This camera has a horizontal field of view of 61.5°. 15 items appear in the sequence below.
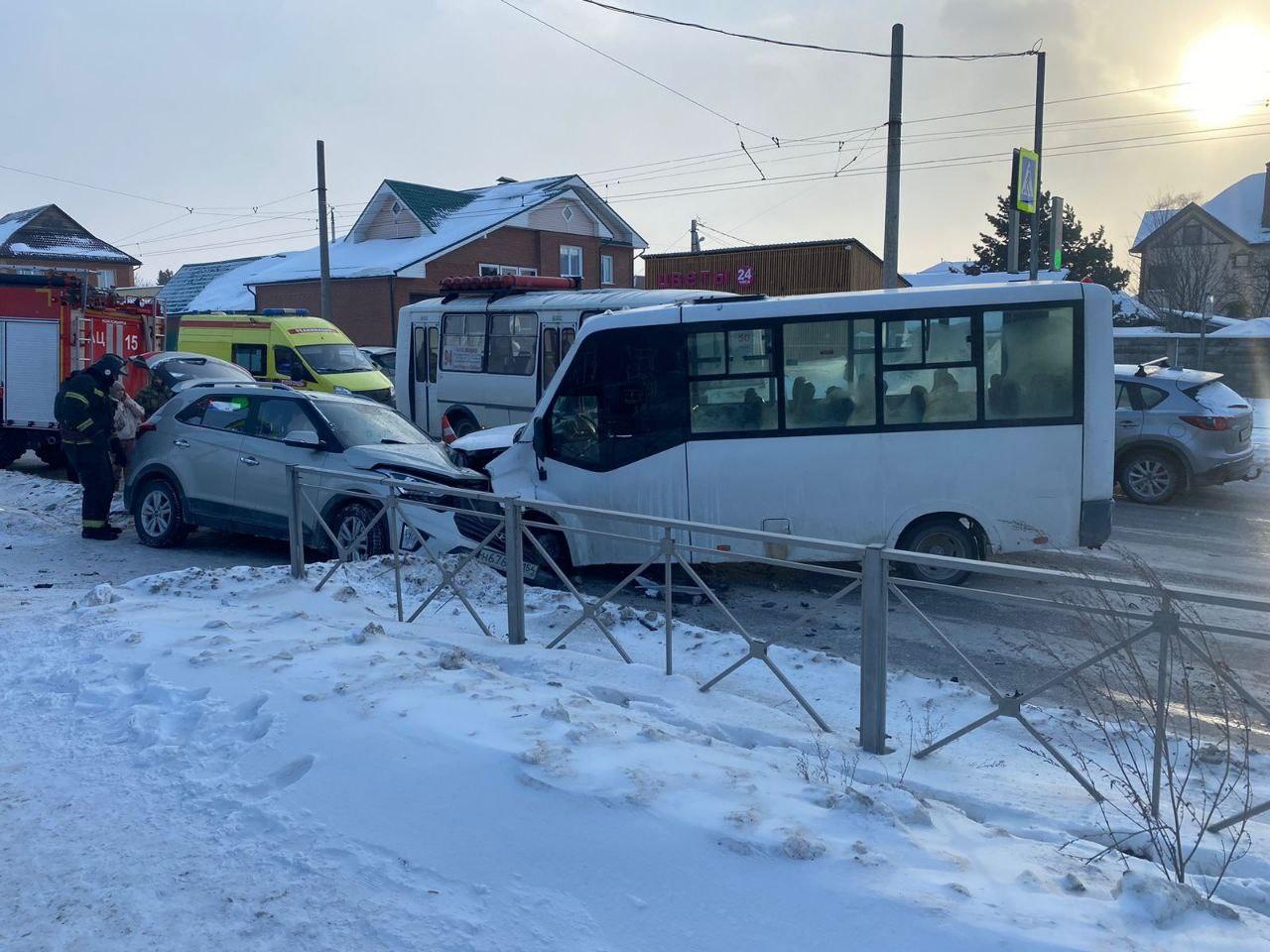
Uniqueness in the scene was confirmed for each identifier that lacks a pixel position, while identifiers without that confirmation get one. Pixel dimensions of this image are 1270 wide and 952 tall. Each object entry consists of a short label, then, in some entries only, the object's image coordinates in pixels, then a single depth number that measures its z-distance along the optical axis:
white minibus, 8.79
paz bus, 15.81
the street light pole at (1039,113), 21.92
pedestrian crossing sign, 20.02
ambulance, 20.53
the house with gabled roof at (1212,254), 40.41
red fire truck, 16.48
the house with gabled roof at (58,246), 55.75
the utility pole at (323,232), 29.92
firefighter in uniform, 11.16
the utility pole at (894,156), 16.73
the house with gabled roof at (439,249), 35.88
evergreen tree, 45.34
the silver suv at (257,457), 9.89
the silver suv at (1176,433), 13.45
